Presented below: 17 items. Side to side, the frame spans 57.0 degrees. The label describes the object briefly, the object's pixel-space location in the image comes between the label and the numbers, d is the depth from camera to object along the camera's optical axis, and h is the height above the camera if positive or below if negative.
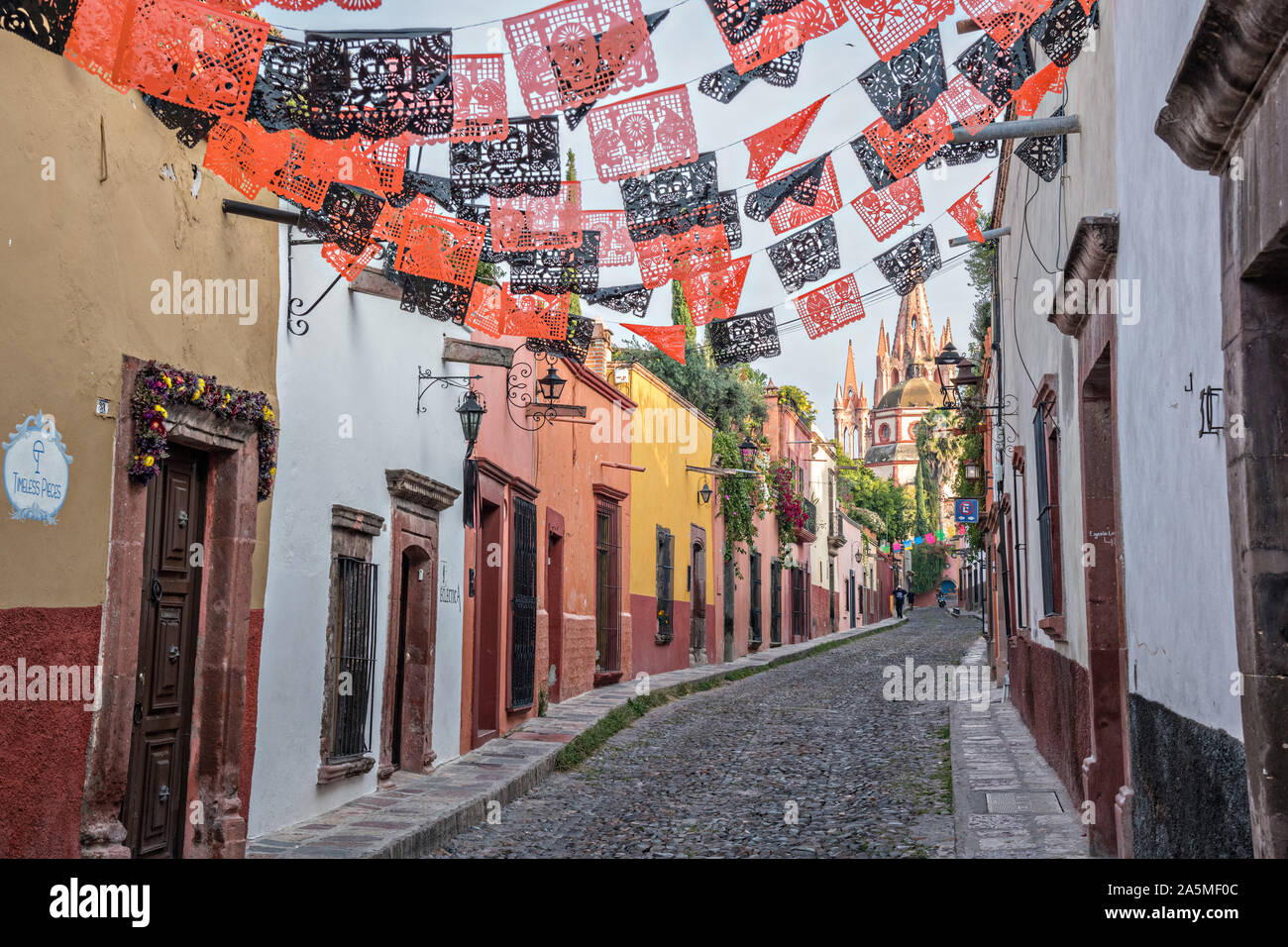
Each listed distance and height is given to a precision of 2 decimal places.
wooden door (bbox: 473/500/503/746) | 11.39 -0.39
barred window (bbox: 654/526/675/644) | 19.72 +0.23
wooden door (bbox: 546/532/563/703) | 14.29 -0.03
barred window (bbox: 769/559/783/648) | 30.00 -0.07
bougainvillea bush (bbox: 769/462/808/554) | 28.76 +2.40
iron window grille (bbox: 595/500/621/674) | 16.97 +0.13
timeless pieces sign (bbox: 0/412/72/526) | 4.51 +0.53
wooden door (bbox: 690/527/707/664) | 22.22 -0.14
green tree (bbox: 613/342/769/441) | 23.61 +4.37
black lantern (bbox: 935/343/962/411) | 15.12 +3.08
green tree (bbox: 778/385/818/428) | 30.45 +5.28
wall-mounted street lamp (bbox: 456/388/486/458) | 9.95 +1.58
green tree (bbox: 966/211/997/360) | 14.98 +4.39
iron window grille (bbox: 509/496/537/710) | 11.95 -0.10
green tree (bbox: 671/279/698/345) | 22.29 +5.41
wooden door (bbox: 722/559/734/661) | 24.50 -0.14
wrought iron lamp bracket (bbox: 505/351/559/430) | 12.22 +2.16
